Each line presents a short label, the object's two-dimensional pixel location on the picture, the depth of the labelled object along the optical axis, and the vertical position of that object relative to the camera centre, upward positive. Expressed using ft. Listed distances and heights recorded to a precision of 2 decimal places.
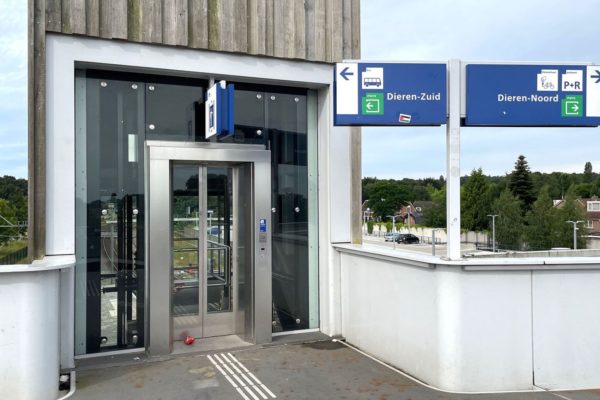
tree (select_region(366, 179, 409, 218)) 360.07 +4.32
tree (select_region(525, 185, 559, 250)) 179.83 -7.72
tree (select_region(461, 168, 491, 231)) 220.84 -0.59
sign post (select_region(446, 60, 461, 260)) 15.78 +1.26
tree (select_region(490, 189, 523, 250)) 188.03 -7.32
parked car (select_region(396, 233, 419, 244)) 241.96 -16.94
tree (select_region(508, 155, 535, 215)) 222.89 +8.49
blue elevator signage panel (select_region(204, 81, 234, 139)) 18.03 +3.40
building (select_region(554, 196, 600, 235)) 271.26 -5.46
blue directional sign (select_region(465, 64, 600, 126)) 16.03 +3.41
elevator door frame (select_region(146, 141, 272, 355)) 18.97 -1.26
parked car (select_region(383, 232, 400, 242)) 249.92 -17.03
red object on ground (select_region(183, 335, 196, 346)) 20.24 -5.40
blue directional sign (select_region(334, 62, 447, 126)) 16.28 +3.59
